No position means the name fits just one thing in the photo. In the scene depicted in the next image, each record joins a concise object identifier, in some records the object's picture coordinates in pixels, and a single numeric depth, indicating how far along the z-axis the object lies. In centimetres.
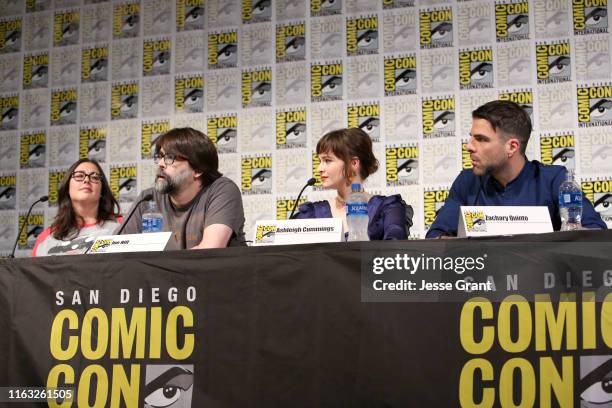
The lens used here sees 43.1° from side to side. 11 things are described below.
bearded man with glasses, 303
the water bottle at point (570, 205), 265
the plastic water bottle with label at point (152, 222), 300
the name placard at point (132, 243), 243
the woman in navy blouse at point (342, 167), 335
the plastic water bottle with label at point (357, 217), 261
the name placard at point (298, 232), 236
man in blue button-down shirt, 288
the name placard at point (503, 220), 226
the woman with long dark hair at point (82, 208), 371
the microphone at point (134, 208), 307
